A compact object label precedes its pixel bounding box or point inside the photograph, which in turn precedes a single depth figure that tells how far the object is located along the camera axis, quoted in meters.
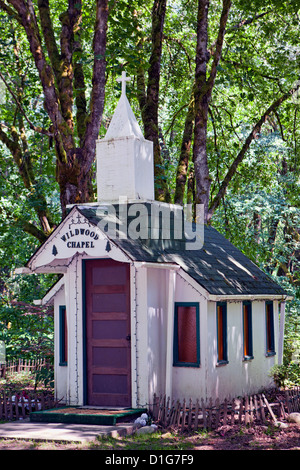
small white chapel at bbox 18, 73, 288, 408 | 14.04
